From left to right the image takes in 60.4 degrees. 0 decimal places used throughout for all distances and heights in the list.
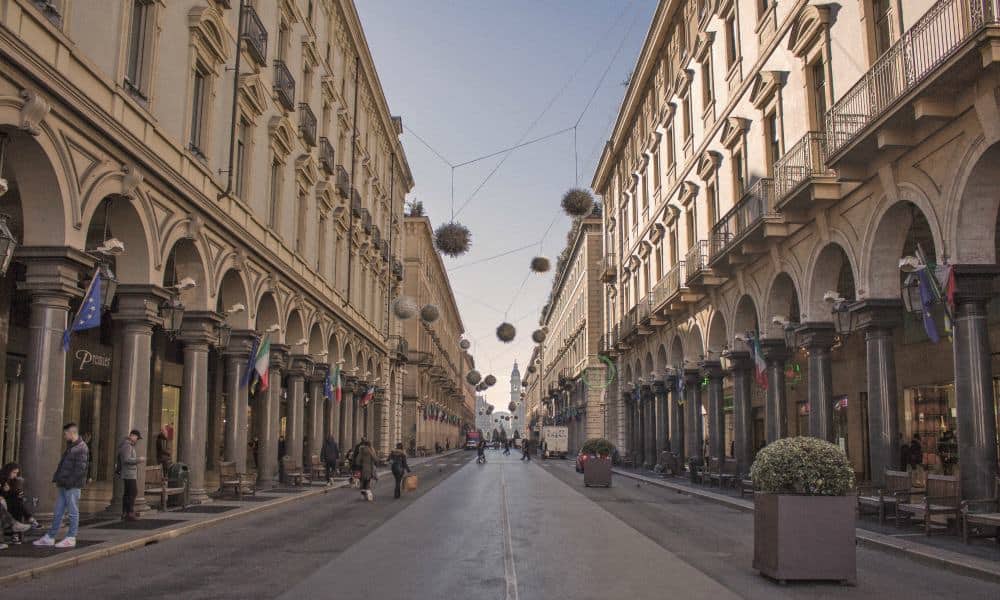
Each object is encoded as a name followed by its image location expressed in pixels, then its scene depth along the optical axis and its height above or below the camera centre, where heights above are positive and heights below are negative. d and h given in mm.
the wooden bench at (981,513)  12580 -1476
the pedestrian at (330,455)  30594 -1453
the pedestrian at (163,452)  19781 -913
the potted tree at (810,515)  9453 -1086
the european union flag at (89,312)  13984 +1672
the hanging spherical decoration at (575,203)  31328 +7709
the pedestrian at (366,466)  23281 -1417
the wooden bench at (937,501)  13867 -1383
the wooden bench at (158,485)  17891 -1488
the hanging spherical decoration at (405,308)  42688 +5300
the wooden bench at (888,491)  15797 -1421
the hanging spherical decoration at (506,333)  50344 +4770
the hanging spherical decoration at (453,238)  33906 +6932
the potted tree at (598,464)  29469 -1674
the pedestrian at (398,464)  24531 -1408
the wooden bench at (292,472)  27844 -1873
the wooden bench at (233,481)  22172 -1718
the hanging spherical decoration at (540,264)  38500 +6720
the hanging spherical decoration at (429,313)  49156 +5800
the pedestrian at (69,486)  12312 -1044
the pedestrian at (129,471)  15922 -1052
